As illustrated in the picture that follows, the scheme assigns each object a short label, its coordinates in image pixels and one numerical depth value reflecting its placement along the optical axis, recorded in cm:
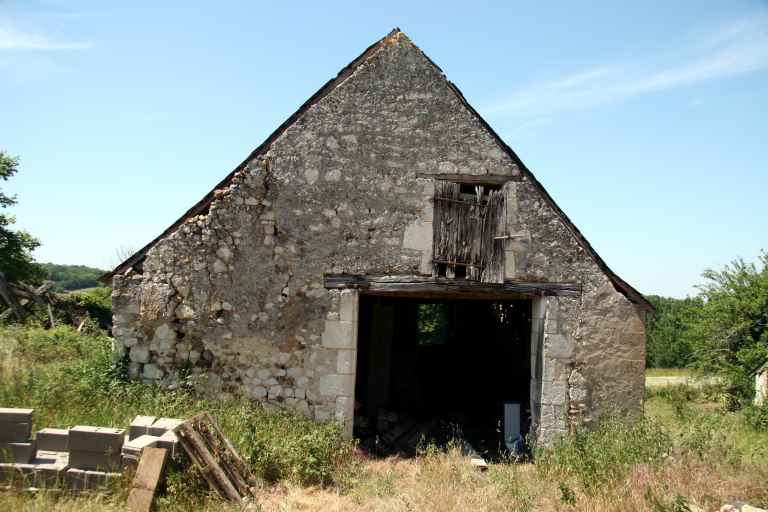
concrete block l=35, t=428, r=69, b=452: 571
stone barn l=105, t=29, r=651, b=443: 760
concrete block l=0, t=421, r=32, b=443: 538
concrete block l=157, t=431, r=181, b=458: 566
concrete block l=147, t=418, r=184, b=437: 593
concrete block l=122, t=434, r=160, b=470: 547
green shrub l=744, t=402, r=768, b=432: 912
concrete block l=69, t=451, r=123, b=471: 544
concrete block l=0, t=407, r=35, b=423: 541
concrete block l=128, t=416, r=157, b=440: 594
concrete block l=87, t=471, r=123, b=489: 533
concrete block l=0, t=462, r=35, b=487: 523
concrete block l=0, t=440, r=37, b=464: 534
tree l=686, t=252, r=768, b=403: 1305
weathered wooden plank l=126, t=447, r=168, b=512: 516
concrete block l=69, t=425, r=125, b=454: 545
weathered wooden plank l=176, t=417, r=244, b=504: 558
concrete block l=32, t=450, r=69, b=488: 526
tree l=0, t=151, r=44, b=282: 1897
